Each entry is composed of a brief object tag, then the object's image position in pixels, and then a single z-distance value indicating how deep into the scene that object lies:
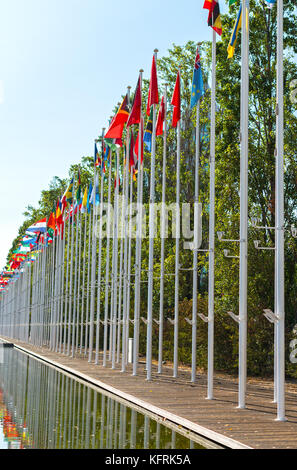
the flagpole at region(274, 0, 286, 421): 12.77
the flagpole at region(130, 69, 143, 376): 22.25
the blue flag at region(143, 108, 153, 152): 22.92
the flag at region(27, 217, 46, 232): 48.59
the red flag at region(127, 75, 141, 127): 22.72
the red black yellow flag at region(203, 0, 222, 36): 17.20
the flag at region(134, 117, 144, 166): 26.06
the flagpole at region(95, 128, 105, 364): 29.56
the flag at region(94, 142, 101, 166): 30.97
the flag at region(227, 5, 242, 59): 16.28
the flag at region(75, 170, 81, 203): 35.29
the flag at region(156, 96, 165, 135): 23.12
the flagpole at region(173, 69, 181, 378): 22.31
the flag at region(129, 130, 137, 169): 26.52
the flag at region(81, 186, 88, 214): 34.34
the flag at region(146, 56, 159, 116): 21.75
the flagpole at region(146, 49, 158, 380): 21.20
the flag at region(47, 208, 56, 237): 42.78
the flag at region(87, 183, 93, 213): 33.96
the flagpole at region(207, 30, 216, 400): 16.16
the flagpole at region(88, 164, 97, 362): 30.25
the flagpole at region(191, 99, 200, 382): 20.27
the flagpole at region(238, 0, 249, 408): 14.39
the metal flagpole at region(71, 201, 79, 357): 36.08
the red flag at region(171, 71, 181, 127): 22.11
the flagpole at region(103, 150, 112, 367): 28.48
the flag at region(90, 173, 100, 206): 31.67
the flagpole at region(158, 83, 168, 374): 23.01
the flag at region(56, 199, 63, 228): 40.10
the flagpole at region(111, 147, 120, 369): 26.75
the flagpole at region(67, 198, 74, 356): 37.73
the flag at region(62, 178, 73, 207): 37.34
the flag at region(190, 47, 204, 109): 19.97
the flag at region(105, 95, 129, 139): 23.41
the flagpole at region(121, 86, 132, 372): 25.83
